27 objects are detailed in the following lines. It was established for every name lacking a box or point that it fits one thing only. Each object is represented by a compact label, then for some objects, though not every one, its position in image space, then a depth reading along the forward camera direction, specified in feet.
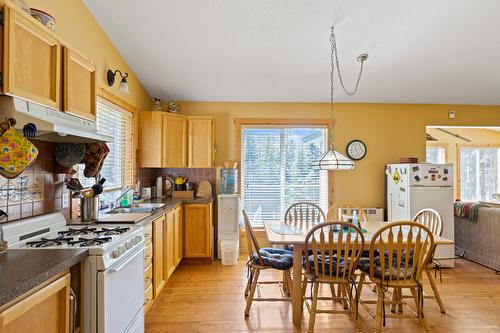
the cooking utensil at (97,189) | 7.01
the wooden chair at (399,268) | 6.73
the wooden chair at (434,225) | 8.11
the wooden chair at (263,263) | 7.89
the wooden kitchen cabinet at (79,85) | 5.35
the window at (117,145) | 9.25
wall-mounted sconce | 9.11
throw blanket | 12.28
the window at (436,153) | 20.12
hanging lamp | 7.90
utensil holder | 6.93
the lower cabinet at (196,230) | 11.90
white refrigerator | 11.68
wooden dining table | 7.27
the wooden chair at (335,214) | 10.50
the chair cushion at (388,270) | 7.00
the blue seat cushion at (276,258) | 7.88
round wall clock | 13.85
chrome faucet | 9.64
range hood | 4.05
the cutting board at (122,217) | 7.03
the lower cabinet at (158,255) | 8.31
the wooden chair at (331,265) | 6.85
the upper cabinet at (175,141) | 12.11
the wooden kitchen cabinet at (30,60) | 4.01
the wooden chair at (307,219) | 9.81
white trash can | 12.07
